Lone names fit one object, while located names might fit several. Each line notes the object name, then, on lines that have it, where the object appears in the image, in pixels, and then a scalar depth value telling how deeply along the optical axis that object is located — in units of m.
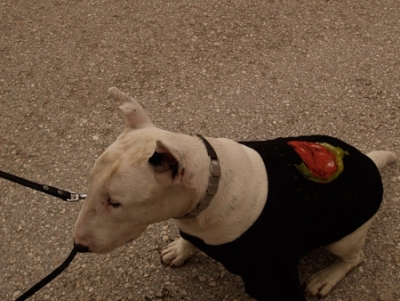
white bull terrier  1.54
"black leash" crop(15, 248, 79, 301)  1.78
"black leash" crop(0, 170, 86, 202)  1.86
